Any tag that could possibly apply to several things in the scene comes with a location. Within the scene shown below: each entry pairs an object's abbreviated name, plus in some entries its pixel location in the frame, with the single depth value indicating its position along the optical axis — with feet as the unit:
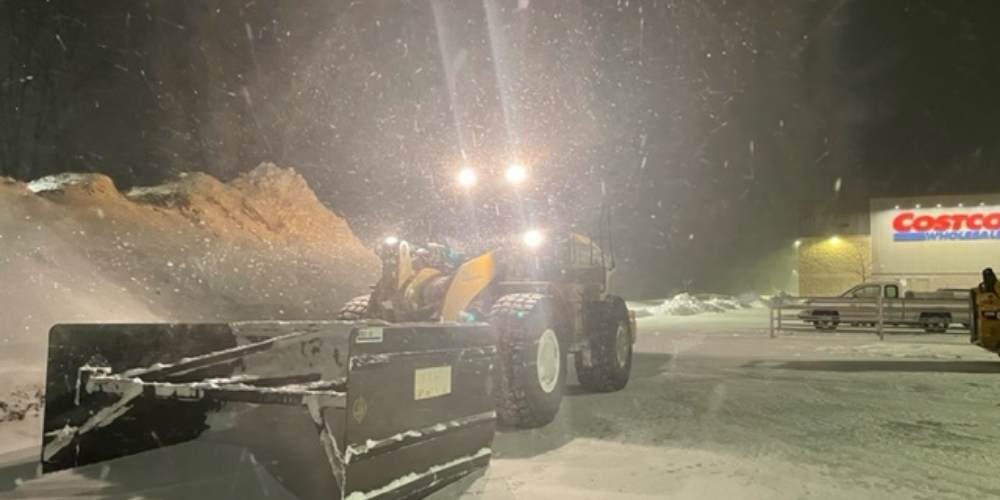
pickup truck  79.00
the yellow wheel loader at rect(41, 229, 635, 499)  16.39
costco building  137.39
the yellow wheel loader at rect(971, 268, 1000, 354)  47.60
